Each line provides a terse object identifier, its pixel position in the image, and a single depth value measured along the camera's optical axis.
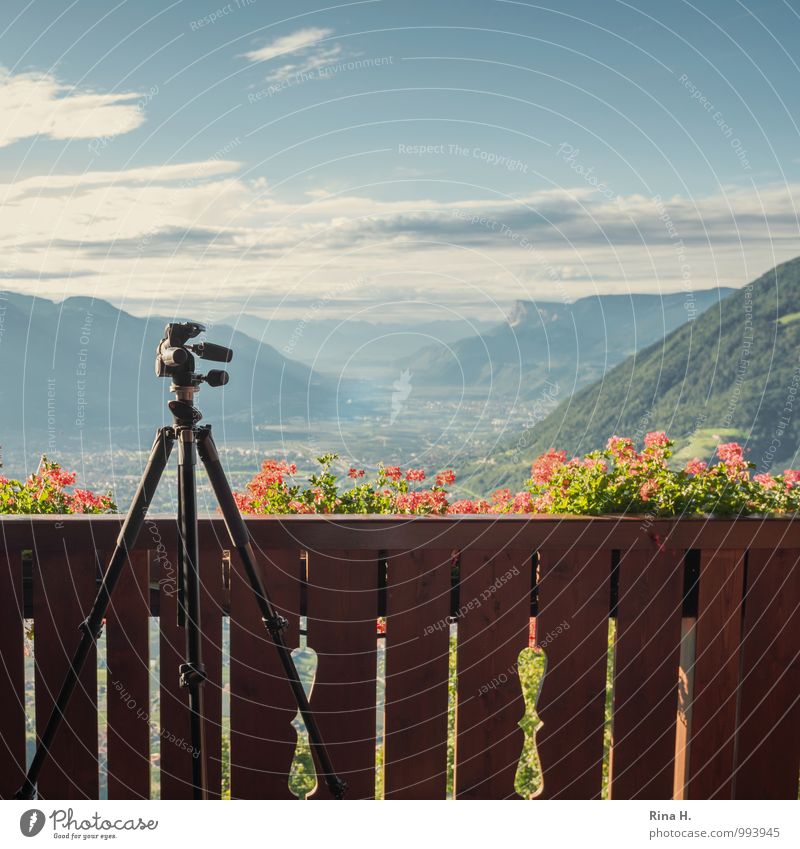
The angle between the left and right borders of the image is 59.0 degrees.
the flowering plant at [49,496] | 2.24
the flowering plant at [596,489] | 2.24
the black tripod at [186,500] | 1.83
